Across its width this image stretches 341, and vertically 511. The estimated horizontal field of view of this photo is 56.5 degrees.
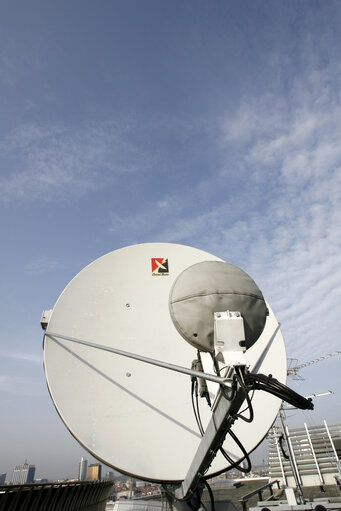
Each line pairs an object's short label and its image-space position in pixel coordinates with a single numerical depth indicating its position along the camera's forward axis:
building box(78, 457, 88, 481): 100.22
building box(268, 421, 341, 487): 22.12
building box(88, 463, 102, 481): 88.94
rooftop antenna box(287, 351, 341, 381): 48.99
